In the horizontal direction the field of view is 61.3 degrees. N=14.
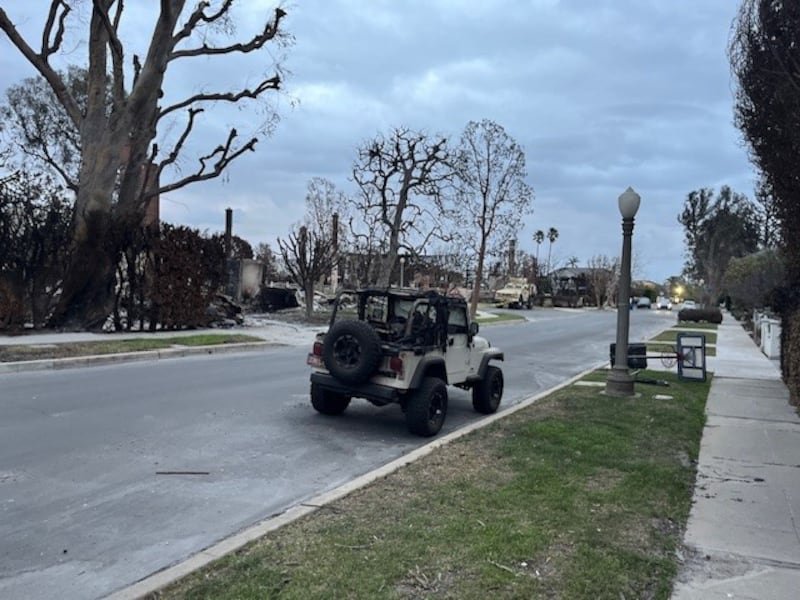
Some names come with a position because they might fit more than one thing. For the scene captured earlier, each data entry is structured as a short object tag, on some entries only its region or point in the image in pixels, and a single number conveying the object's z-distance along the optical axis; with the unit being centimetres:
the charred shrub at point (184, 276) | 2036
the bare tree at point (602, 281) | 8950
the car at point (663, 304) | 8764
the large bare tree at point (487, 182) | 3741
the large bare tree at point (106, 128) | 1930
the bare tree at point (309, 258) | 2953
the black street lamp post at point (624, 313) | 1148
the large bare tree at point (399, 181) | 3750
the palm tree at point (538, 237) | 12162
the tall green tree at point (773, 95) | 771
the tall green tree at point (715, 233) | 5922
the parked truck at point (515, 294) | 6481
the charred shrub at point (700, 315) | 4384
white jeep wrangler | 809
